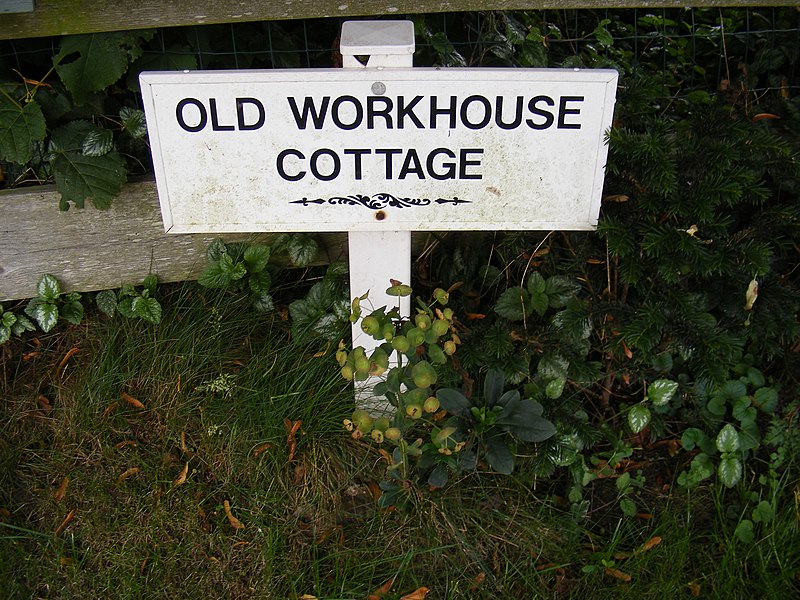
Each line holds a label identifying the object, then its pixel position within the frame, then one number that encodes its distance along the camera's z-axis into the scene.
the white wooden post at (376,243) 1.62
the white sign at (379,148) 1.63
